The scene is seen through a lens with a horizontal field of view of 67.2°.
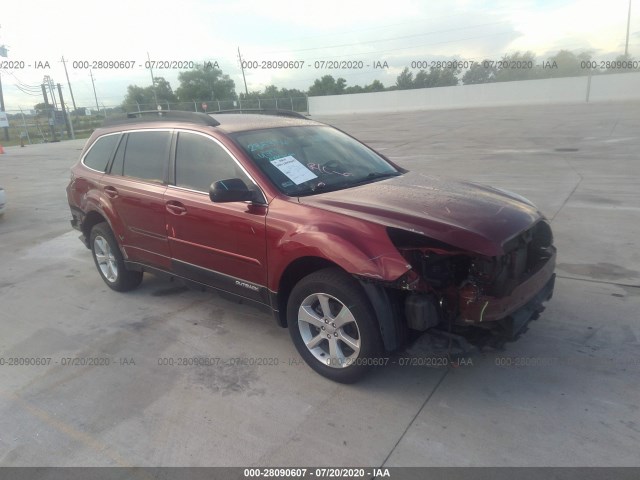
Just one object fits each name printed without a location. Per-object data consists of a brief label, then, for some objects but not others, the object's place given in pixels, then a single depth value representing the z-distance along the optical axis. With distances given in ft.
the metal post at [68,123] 124.06
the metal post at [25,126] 117.60
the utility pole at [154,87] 170.09
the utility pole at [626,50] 177.66
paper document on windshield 12.03
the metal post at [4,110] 120.37
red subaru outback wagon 9.57
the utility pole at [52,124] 117.50
